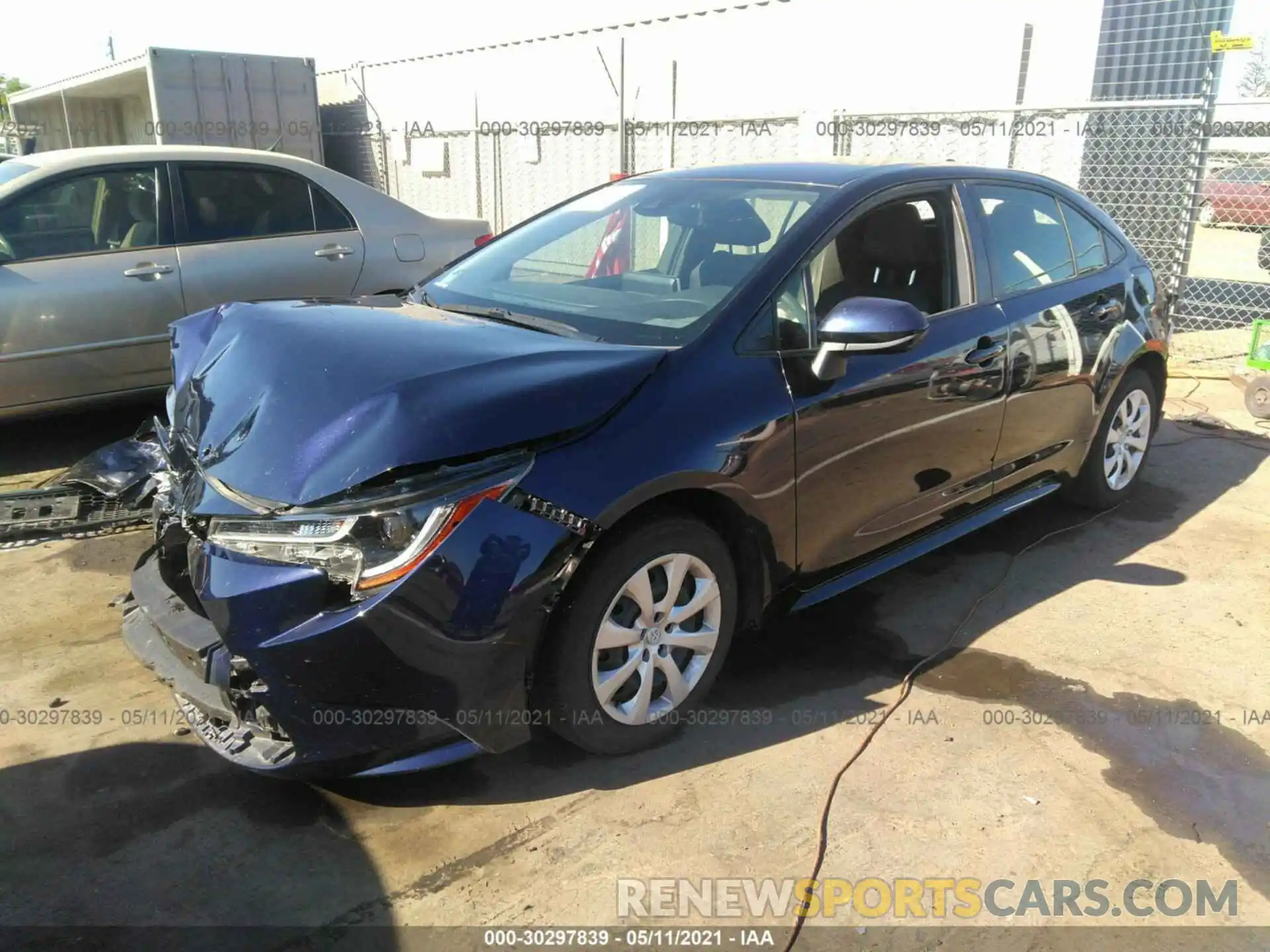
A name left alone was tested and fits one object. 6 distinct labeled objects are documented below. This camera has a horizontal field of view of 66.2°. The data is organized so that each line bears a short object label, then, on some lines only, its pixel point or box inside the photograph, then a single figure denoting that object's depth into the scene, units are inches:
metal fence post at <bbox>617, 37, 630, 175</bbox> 405.4
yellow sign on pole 279.7
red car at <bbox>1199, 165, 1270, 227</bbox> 405.4
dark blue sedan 92.0
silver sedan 202.8
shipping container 548.4
